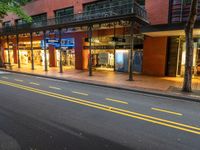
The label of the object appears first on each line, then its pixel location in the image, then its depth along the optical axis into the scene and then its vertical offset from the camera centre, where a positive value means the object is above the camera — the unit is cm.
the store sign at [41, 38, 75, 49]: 1759 +199
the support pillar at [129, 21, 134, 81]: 1035 +41
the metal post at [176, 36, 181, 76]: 1213 +25
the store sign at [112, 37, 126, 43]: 1291 +178
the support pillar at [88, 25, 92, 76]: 1225 -17
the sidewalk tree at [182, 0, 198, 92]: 740 +66
